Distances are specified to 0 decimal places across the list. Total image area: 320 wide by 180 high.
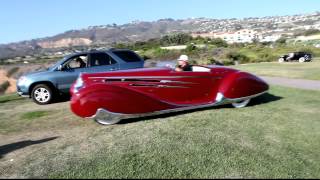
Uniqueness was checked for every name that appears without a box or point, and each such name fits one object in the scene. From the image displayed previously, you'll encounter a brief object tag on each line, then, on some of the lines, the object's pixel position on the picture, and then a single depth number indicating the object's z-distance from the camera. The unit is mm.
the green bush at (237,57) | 21765
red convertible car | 5142
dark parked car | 22293
